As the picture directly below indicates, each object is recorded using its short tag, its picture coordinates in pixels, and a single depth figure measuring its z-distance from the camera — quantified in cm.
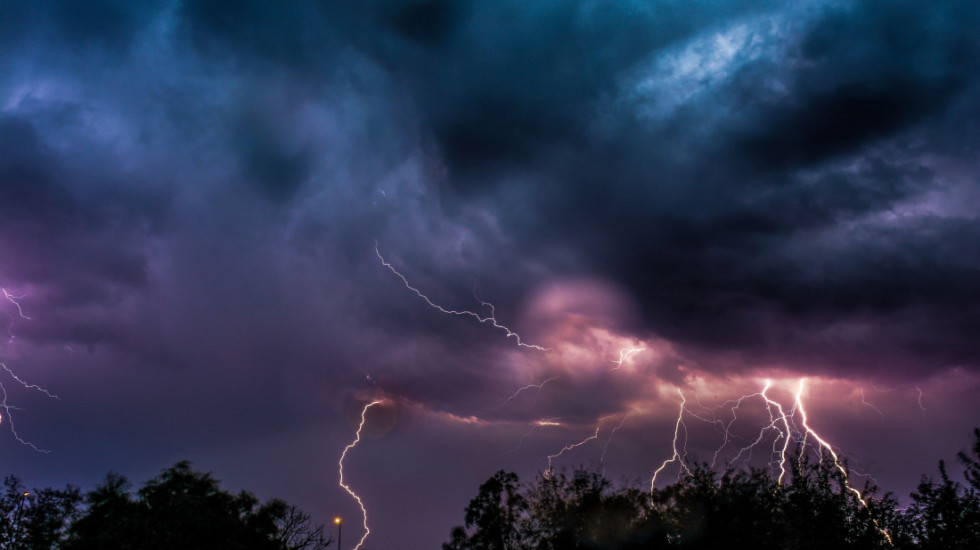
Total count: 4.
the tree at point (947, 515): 2528
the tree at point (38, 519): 3922
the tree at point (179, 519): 2984
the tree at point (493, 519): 5053
